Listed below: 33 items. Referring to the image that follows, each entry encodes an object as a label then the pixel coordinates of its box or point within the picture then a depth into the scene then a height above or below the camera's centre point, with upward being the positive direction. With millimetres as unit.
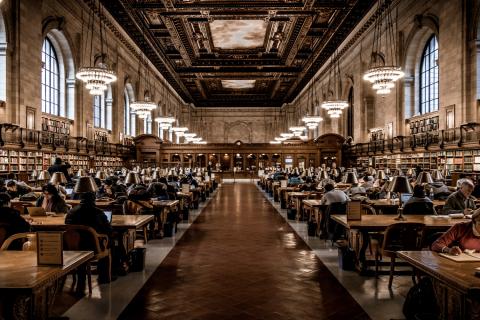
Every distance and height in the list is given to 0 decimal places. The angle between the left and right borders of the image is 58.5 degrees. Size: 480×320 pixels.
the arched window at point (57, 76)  18359 +3883
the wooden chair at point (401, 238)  5109 -965
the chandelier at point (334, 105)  20877 +2785
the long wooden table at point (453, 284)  2785 -819
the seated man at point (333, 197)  7747 -650
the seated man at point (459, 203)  6516 -652
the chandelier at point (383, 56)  14344 +5301
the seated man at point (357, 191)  9337 -648
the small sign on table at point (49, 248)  3152 -638
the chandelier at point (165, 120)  24703 +2470
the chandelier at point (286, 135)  34500 +2174
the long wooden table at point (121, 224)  5543 -842
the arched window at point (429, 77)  18656 +3772
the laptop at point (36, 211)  6297 -711
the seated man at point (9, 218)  4504 -585
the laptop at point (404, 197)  8859 -743
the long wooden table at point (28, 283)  2738 -789
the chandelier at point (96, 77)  13647 +2782
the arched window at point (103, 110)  23584 +2989
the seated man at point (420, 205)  6652 -683
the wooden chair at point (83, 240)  4828 -894
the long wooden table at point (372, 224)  5515 -834
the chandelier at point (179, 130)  31809 +2452
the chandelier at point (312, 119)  25281 +2518
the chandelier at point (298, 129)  30973 +2385
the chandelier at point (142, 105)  19719 +2641
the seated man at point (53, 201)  6805 -608
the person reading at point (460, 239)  3729 -684
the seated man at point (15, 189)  9984 -651
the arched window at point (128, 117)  29444 +3247
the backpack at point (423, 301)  3789 -1245
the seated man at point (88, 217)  5270 -669
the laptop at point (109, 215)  5612 -692
